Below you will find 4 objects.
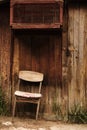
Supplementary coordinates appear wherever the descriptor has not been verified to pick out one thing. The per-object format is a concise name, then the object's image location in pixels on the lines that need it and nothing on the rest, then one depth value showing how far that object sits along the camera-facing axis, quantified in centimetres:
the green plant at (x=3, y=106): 798
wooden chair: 757
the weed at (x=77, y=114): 764
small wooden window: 735
